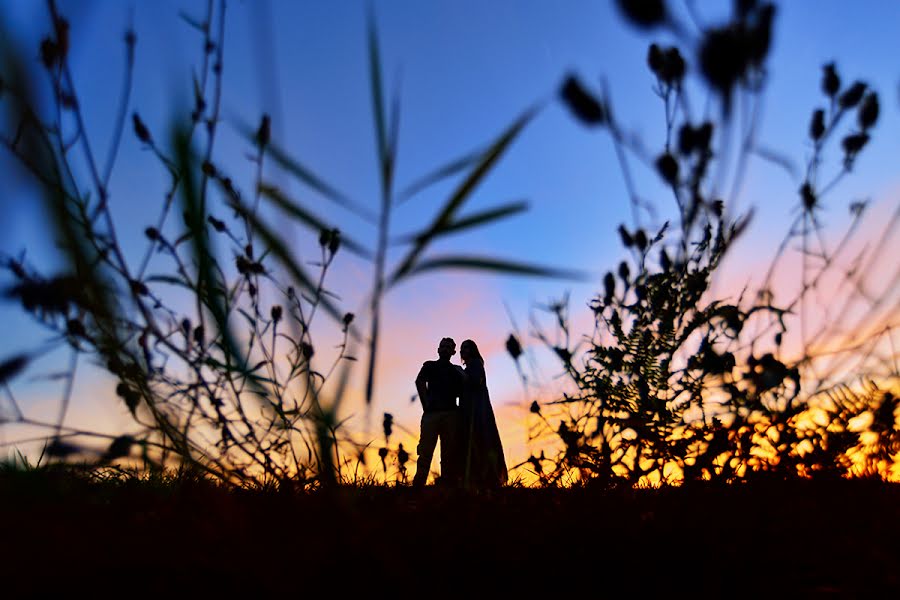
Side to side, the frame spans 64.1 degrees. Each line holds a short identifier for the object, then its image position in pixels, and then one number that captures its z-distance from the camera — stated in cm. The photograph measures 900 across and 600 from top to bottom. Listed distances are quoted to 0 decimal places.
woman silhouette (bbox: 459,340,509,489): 612
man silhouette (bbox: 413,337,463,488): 643
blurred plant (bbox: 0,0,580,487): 104
